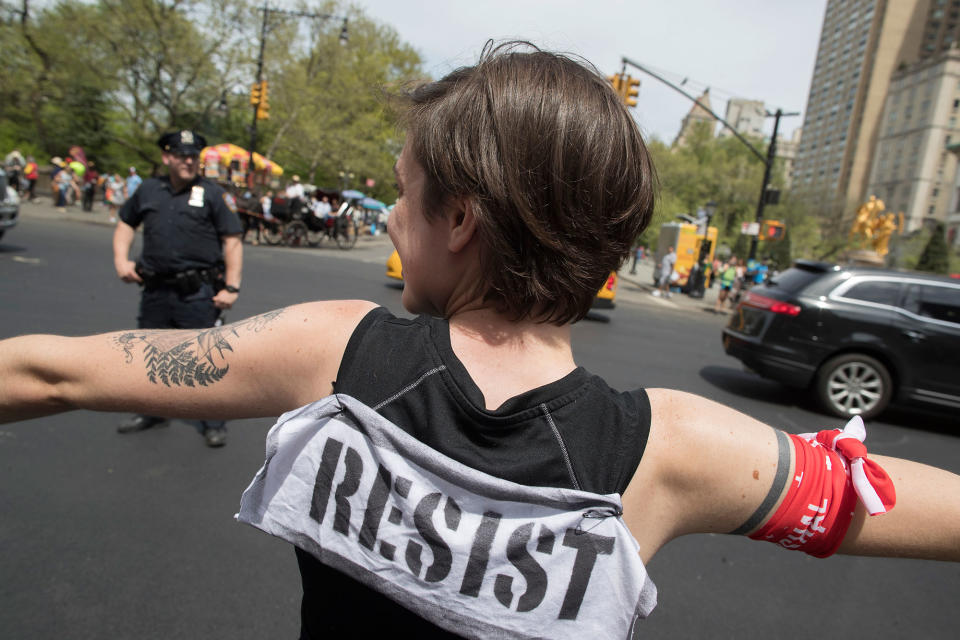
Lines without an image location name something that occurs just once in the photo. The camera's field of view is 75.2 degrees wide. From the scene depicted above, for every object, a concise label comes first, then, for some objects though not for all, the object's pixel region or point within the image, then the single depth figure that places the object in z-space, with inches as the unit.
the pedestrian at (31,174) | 826.2
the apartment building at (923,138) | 3494.1
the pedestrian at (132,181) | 820.0
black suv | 260.7
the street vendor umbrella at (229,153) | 1091.3
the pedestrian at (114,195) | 804.6
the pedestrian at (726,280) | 768.7
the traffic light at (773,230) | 788.0
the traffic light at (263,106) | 898.1
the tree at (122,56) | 986.1
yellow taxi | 509.4
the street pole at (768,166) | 717.4
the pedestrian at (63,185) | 849.5
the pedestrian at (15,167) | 794.2
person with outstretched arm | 34.5
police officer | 165.5
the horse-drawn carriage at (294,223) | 768.3
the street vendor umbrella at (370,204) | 1314.0
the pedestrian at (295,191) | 811.9
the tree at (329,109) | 1295.5
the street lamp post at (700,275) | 912.9
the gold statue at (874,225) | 967.6
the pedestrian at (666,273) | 852.0
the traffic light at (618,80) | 693.7
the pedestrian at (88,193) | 851.4
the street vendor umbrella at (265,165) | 1118.4
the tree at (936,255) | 1612.9
